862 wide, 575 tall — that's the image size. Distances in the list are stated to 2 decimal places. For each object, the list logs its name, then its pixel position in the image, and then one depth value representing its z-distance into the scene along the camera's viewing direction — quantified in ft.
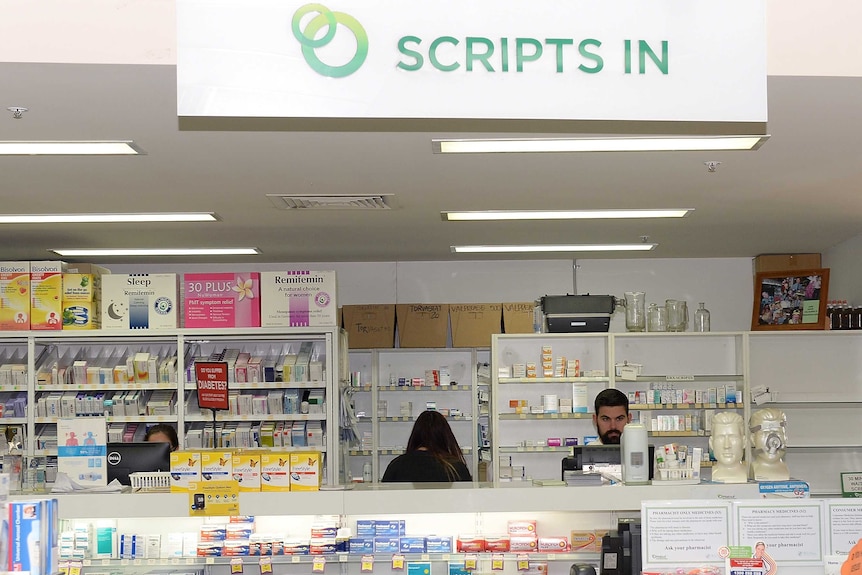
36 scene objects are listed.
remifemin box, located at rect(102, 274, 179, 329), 24.67
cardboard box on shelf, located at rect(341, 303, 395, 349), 31.96
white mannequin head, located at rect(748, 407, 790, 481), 15.03
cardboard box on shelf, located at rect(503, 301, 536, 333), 31.45
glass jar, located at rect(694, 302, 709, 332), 28.43
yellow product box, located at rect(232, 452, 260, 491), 14.80
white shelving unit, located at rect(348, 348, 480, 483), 32.08
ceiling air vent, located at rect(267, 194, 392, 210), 22.12
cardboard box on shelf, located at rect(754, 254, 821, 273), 31.68
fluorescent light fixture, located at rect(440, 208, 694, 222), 24.38
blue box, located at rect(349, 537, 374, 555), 14.33
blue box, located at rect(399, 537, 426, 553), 14.38
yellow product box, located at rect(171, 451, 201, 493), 14.73
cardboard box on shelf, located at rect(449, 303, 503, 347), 31.76
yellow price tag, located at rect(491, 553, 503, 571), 14.16
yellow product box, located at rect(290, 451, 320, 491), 14.83
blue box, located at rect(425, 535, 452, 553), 14.39
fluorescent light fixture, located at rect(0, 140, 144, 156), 17.13
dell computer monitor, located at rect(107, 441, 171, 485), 17.94
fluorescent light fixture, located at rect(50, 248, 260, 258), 29.94
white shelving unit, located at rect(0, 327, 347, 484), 24.39
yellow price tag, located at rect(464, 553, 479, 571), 14.16
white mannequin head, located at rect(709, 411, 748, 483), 14.84
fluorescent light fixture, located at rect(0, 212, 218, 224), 24.12
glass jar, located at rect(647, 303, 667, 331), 28.04
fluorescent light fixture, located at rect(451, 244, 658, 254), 30.32
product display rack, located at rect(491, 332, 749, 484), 27.63
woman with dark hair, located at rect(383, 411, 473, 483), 20.26
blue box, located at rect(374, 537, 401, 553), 14.38
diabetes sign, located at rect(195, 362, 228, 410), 23.84
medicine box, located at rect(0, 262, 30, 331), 24.90
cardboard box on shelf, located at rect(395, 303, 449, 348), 31.91
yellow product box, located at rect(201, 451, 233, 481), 14.74
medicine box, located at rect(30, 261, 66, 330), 24.84
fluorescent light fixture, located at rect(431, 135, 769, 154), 16.65
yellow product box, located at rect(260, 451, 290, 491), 14.83
